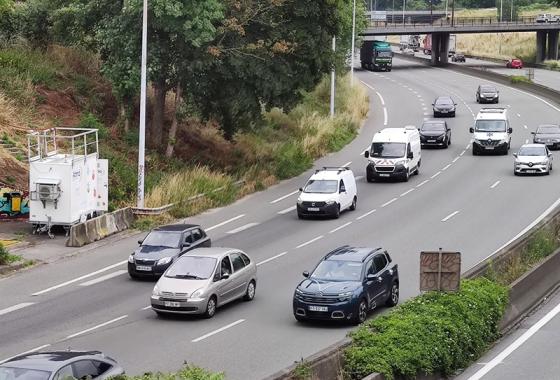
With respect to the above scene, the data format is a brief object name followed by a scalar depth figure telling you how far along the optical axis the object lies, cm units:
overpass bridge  12638
